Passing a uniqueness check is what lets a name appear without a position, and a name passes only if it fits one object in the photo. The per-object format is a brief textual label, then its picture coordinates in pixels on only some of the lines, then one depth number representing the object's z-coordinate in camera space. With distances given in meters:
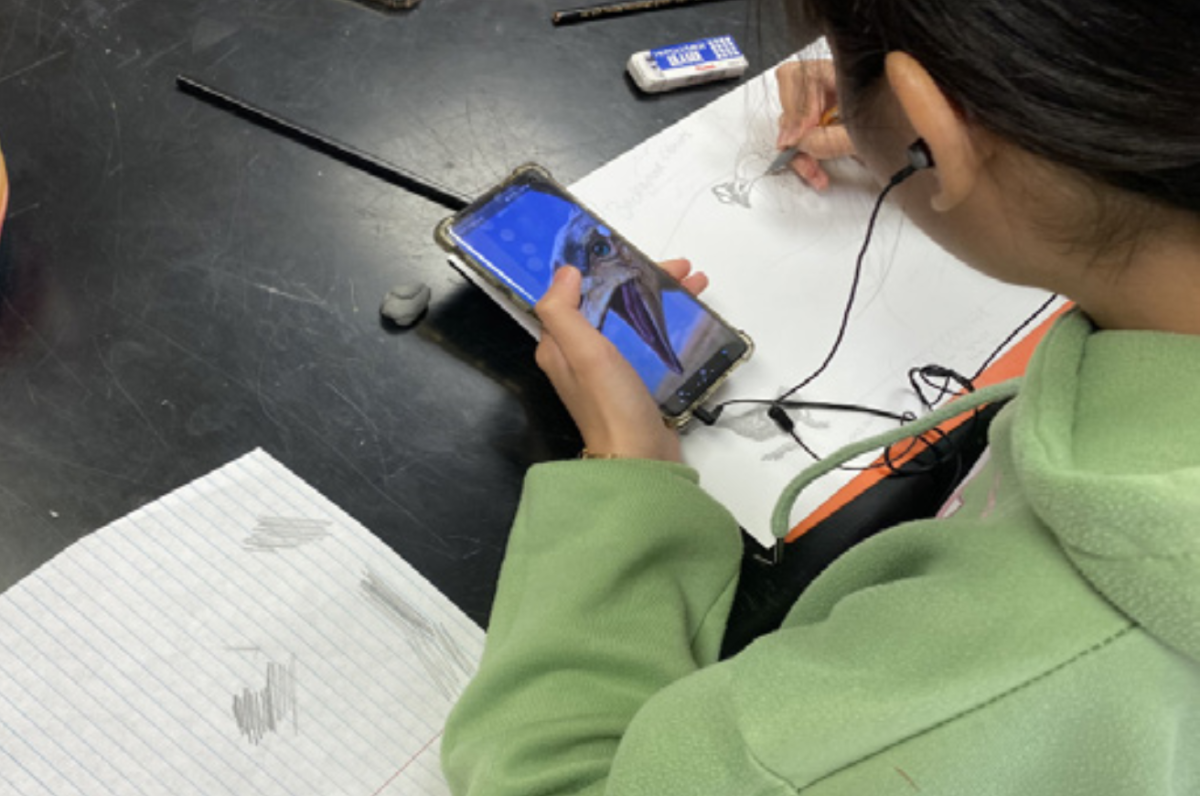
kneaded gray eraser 0.66
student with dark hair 0.30
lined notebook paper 0.52
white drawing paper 0.66
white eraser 0.79
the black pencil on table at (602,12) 0.83
